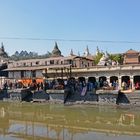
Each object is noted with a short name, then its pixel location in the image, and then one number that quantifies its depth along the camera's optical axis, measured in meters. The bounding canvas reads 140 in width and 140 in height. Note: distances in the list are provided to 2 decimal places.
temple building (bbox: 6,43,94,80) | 28.11
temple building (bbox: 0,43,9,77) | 35.04
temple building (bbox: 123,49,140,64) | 28.35
